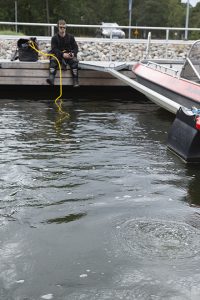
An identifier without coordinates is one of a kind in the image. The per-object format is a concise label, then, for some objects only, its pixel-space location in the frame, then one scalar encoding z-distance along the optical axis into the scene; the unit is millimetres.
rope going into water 10695
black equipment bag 12680
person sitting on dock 11922
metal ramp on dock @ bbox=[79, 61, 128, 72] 12188
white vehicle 32312
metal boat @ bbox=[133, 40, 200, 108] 8773
